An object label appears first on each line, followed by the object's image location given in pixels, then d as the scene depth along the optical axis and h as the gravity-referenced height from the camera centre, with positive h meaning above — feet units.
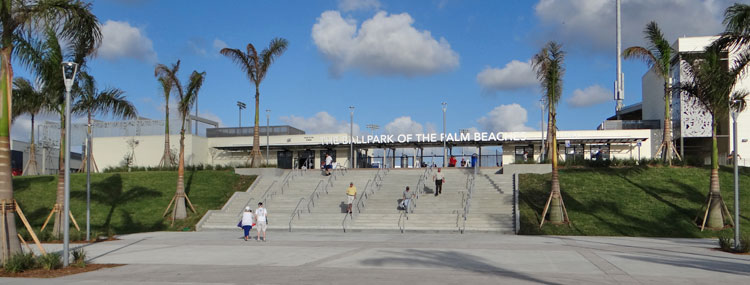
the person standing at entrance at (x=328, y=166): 114.01 -1.62
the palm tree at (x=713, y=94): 66.03 +7.71
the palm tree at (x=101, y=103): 78.51 +8.01
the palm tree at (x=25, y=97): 79.88 +8.72
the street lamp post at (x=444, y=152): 148.56 +1.49
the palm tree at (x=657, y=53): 86.38 +16.08
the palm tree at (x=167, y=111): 105.40 +9.07
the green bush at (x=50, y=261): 39.14 -7.12
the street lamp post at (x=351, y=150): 151.49 +2.16
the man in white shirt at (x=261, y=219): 65.00 -6.90
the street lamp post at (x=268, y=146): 159.54 +3.27
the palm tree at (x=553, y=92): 76.59 +9.21
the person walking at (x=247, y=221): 64.39 -7.06
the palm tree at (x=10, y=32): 40.70 +9.10
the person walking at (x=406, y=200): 85.20 -6.17
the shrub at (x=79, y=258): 41.44 -7.35
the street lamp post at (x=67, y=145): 40.29 +0.83
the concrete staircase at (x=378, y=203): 80.18 -7.07
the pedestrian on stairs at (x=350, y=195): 84.69 -5.44
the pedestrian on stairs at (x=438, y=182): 93.22 -3.92
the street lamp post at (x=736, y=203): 53.72 -4.19
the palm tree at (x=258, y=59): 105.60 +18.14
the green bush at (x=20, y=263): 37.86 -7.02
